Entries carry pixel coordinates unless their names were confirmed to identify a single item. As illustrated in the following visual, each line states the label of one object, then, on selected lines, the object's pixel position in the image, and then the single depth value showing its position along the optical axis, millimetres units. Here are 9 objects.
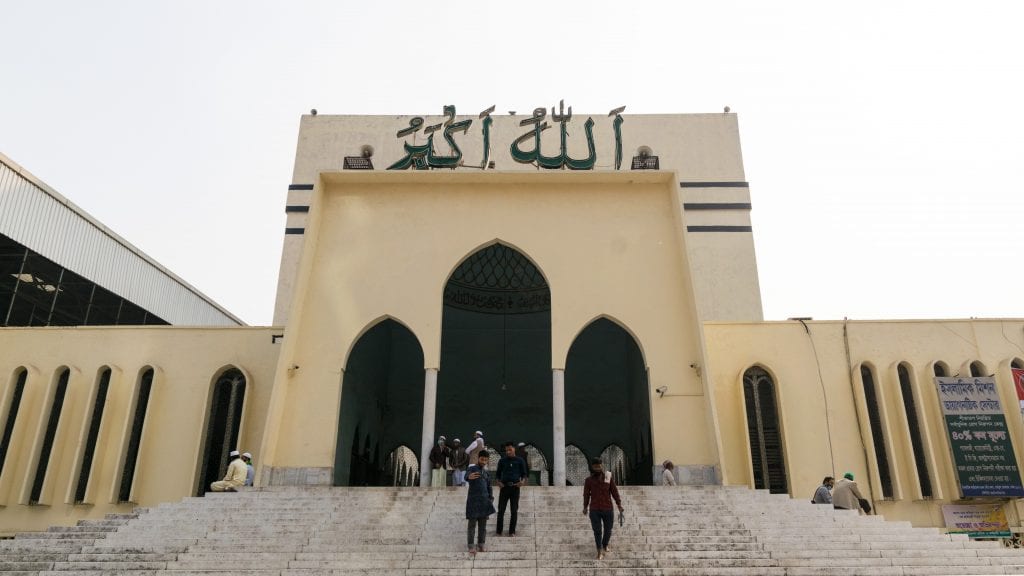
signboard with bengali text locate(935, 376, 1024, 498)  13875
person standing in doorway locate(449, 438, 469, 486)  12070
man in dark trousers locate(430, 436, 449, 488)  12633
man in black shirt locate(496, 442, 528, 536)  8766
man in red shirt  8086
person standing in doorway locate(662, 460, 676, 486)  12562
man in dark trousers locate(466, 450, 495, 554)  8250
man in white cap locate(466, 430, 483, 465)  11758
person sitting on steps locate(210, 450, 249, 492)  11477
